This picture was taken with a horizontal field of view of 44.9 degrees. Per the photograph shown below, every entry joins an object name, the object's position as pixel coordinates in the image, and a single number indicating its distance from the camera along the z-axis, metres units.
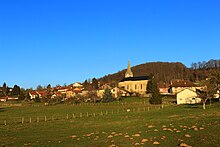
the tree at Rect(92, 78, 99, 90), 166.75
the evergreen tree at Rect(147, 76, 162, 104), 83.50
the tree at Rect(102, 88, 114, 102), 108.88
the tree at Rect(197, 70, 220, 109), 54.91
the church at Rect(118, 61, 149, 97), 154.38
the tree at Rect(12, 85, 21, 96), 187.45
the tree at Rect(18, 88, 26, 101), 153.40
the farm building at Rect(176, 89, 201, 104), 81.98
